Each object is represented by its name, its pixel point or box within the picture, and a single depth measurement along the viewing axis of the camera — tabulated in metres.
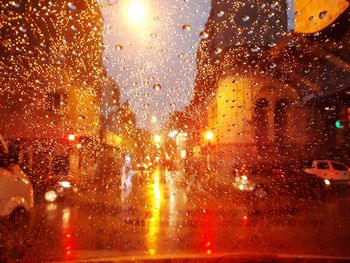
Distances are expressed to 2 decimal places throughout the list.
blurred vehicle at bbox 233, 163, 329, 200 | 15.13
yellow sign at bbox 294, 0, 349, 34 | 8.94
